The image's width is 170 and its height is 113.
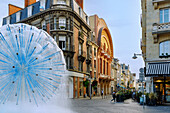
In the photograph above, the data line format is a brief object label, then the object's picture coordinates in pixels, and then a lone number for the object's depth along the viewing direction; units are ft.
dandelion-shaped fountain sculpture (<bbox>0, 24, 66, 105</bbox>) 23.82
